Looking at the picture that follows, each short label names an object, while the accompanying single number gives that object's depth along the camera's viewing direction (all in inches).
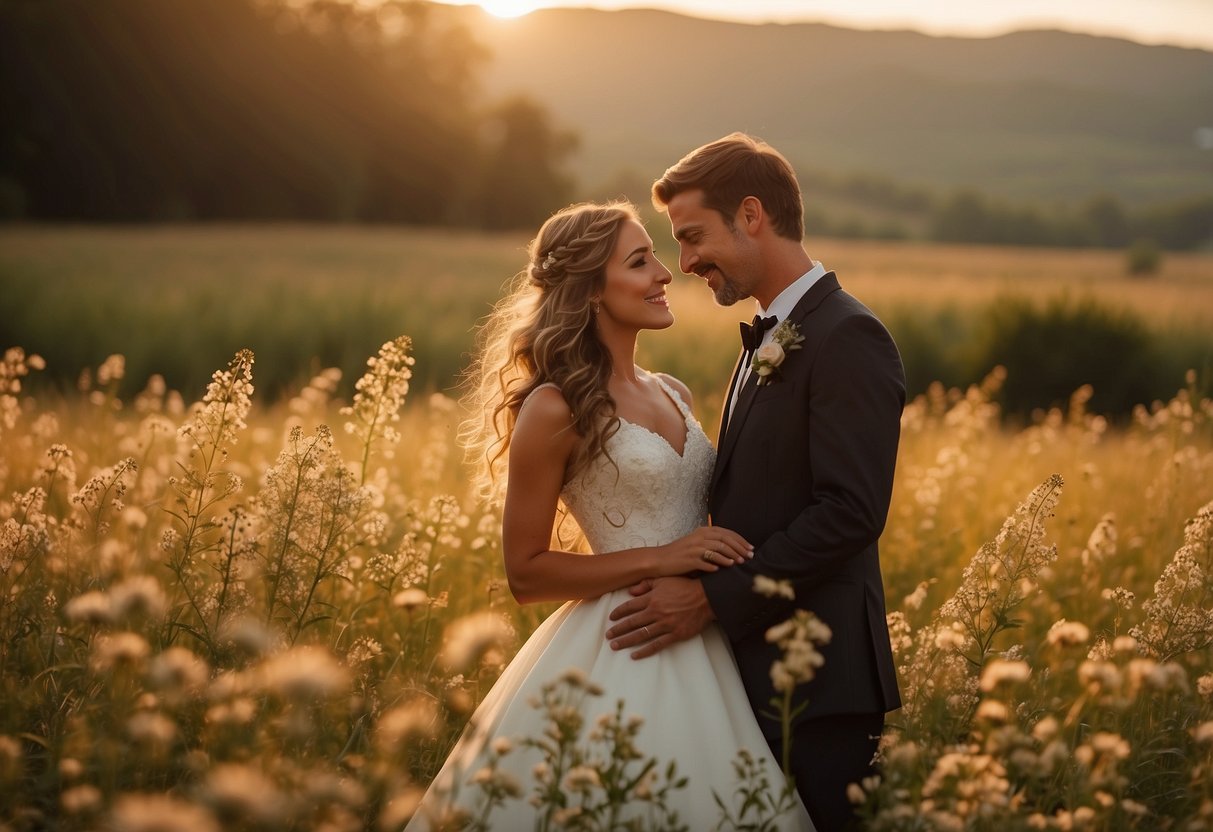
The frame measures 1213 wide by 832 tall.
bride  137.3
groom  137.9
